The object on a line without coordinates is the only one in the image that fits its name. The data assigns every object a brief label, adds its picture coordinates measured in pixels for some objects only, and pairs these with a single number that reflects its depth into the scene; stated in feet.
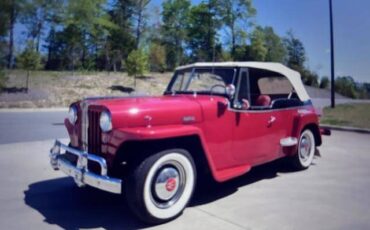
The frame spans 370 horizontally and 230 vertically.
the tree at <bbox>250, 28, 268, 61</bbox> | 137.28
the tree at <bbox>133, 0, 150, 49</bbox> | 127.63
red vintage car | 12.05
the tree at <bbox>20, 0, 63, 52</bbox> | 97.47
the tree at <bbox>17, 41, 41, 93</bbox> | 72.95
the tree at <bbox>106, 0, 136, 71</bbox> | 128.67
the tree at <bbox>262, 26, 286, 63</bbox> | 151.43
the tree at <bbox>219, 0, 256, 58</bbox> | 132.30
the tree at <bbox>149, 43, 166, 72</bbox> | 126.11
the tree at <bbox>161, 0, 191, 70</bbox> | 135.64
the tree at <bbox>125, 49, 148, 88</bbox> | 87.61
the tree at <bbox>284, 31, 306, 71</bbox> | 158.61
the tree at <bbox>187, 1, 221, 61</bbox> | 134.21
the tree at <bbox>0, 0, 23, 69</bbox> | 88.89
